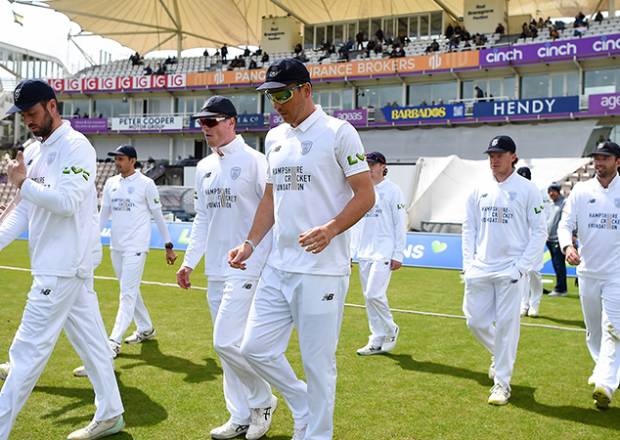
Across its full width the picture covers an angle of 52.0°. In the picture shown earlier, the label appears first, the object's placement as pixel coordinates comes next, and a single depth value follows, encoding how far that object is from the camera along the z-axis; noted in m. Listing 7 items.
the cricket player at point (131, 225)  7.75
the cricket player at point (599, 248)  5.85
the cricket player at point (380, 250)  7.84
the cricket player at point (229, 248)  4.73
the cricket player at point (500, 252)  5.98
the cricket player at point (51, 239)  4.10
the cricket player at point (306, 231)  3.91
